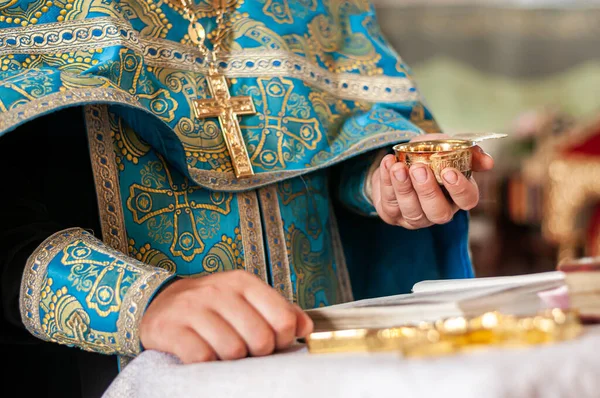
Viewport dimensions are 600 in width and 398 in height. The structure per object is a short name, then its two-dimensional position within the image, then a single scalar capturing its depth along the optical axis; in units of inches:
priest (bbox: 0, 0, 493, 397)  87.3
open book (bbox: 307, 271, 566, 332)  83.3
